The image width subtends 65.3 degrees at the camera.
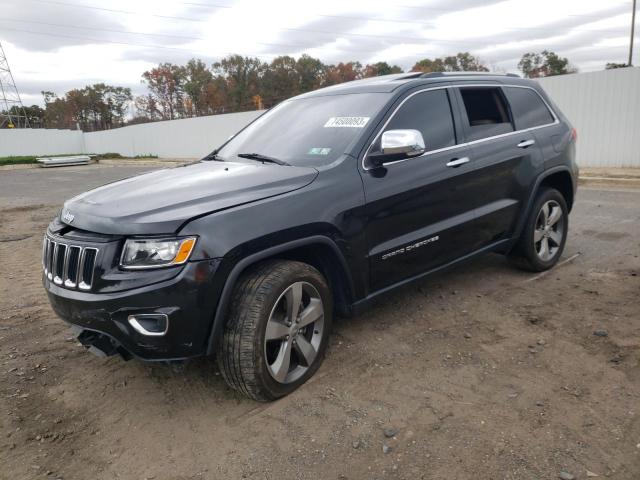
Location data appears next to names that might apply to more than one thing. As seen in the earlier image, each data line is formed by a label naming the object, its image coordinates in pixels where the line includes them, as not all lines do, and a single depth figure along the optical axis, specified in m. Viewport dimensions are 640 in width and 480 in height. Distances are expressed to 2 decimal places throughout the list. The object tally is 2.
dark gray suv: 2.56
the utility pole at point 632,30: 37.05
